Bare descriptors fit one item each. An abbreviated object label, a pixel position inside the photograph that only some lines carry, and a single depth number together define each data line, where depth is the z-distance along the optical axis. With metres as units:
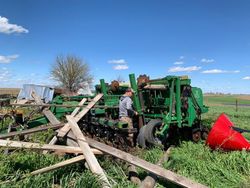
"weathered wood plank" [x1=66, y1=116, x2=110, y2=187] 2.85
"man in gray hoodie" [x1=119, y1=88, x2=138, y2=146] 4.92
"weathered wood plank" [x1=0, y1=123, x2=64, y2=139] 3.36
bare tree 36.33
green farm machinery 4.66
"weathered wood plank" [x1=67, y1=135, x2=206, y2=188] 2.60
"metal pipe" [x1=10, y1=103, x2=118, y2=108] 3.97
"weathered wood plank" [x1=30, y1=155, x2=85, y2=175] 2.87
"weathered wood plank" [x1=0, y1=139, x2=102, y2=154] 3.04
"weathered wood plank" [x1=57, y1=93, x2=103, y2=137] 3.65
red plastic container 4.11
